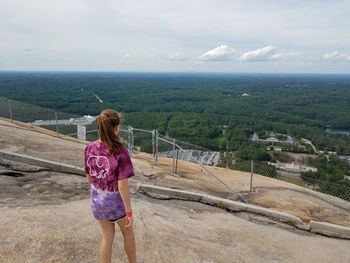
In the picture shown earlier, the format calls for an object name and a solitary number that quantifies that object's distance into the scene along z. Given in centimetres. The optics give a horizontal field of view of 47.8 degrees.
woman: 374
